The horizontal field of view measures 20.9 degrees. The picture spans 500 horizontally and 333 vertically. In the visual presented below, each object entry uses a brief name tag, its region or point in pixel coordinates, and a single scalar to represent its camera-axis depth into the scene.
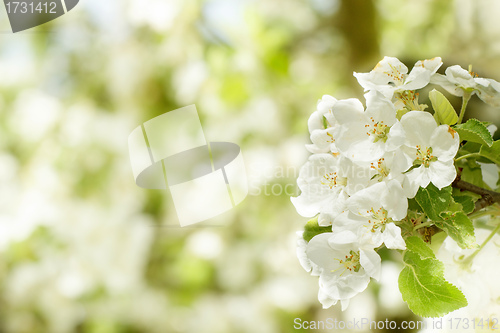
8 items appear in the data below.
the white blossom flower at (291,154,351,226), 0.68
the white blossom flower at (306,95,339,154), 0.70
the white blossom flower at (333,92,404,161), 0.67
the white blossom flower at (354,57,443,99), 0.68
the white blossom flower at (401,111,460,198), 0.66
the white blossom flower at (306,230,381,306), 0.67
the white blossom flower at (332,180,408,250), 0.66
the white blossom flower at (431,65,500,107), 0.69
